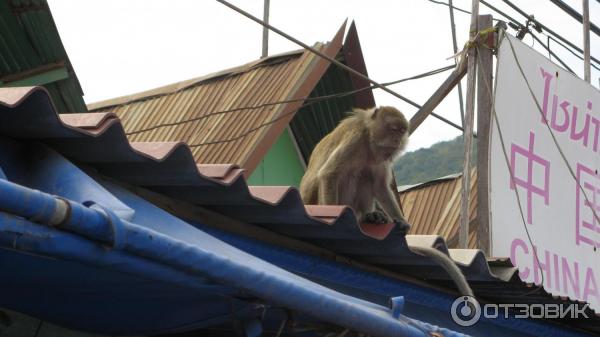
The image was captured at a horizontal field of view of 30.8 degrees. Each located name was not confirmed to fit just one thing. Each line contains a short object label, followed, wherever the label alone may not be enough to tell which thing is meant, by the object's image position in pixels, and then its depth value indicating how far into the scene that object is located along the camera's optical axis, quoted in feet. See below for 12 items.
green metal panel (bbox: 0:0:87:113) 23.80
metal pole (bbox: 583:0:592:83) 34.87
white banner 24.81
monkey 25.35
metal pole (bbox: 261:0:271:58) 44.21
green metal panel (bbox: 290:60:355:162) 40.37
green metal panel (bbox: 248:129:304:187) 38.52
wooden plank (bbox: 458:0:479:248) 26.17
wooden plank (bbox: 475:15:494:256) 25.13
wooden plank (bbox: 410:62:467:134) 27.25
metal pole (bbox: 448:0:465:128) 38.34
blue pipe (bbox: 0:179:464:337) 8.76
